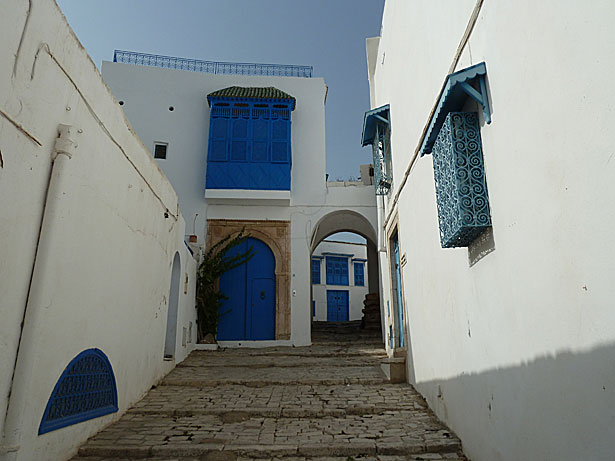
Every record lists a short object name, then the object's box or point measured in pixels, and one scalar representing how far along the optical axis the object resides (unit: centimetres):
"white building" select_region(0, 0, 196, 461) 283
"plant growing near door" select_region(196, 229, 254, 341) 1049
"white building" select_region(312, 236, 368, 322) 2198
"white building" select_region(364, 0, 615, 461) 179
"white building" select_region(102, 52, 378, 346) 1165
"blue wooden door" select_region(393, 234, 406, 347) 748
